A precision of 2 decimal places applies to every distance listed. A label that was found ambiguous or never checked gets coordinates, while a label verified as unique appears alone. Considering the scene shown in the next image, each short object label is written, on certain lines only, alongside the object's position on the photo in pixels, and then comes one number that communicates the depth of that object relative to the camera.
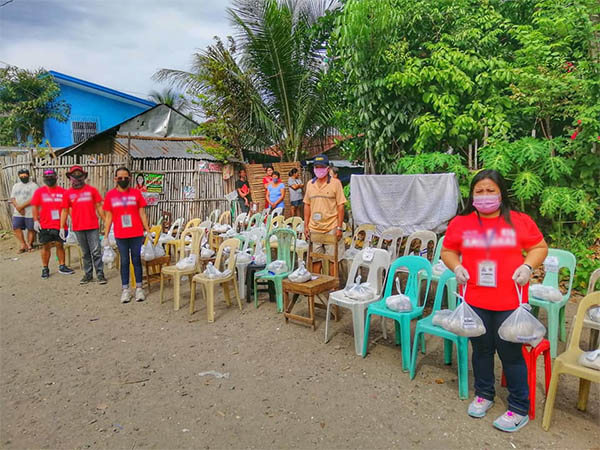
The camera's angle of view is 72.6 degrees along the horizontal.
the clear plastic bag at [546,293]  3.79
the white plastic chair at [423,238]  5.74
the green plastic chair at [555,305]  3.81
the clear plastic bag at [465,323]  2.65
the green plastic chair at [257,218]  8.50
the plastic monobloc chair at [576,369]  2.60
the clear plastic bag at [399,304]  3.69
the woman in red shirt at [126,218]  5.58
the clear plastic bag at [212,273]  5.19
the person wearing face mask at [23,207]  8.94
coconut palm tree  10.94
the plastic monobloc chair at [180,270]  5.54
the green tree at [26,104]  15.73
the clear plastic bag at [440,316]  3.00
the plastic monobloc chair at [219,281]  5.07
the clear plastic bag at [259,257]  5.90
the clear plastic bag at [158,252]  6.21
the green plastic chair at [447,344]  3.18
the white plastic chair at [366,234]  6.65
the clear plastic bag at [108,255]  6.72
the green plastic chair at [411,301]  3.66
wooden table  4.53
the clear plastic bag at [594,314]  3.23
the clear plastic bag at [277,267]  5.41
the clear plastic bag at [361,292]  4.06
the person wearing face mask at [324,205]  5.29
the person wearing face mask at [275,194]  9.75
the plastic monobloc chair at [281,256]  5.41
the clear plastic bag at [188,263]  5.64
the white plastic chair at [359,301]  4.00
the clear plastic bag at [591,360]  2.58
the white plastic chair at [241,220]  8.70
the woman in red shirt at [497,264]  2.65
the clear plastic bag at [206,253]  6.11
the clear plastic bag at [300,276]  4.68
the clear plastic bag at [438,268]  4.71
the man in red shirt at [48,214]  7.14
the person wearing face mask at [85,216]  6.60
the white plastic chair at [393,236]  6.22
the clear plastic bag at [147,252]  6.09
